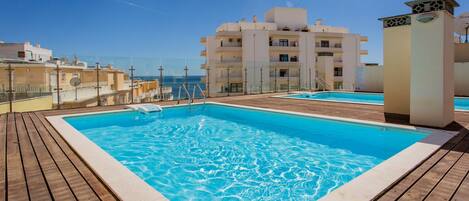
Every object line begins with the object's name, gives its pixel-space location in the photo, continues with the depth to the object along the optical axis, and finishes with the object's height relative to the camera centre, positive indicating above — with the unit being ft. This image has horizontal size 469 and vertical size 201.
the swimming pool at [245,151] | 11.31 -3.49
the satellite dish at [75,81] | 36.12 +1.62
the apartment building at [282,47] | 107.96 +19.03
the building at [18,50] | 106.76 +17.67
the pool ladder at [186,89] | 34.48 +0.51
